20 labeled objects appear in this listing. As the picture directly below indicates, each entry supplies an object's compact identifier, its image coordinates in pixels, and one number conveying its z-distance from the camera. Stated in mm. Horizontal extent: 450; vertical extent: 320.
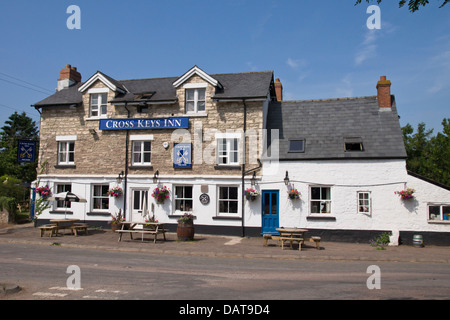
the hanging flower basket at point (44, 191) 21000
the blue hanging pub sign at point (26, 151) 21078
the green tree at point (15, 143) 38594
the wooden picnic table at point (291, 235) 14925
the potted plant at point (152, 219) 18947
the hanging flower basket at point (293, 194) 17547
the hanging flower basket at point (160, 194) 19172
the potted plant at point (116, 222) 19516
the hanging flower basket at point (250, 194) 17953
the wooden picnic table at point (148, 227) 16206
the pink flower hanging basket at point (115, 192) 19953
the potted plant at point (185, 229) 16438
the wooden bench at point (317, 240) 14891
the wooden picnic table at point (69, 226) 17875
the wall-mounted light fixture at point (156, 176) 19688
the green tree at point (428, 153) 26156
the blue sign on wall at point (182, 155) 19438
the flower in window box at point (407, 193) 16250
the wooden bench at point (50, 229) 17427
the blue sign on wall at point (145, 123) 19656
